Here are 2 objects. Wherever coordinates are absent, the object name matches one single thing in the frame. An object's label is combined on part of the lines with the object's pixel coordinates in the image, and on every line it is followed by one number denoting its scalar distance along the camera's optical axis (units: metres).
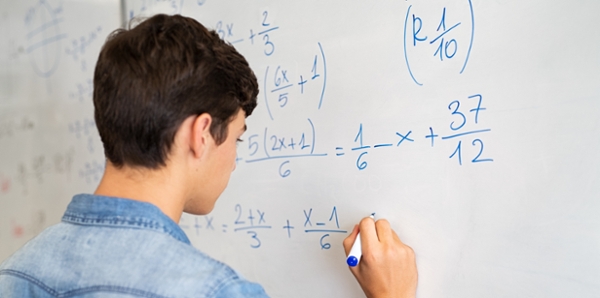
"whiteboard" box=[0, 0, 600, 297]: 0.59
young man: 0.52
